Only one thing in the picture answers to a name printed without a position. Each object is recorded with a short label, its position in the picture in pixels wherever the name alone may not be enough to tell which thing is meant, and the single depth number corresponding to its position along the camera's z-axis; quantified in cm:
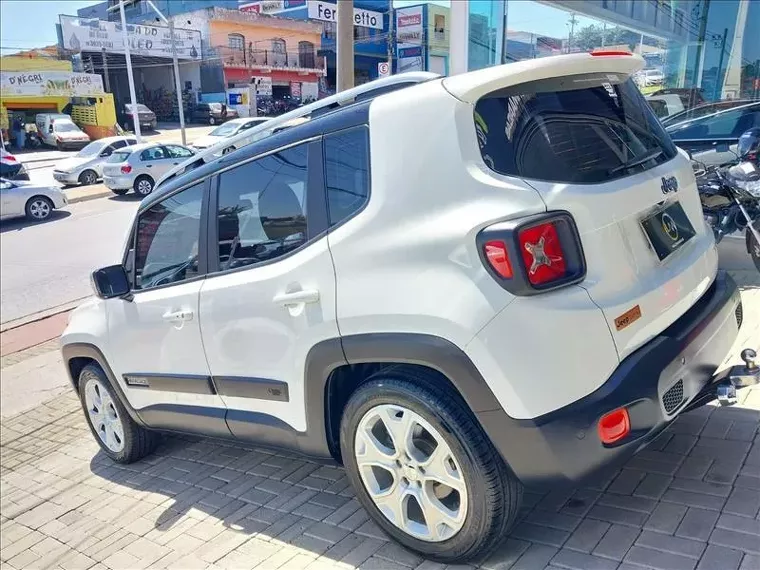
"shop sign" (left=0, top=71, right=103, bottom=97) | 3912
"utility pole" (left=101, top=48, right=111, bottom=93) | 4147
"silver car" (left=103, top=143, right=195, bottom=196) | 2108
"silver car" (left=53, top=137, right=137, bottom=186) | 2386
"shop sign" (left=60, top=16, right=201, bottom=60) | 3972
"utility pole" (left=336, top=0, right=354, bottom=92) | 713
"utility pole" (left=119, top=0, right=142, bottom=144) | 3086
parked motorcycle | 521
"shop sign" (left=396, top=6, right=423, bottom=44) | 2633
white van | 3634
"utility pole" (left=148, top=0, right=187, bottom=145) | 3133
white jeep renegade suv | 229
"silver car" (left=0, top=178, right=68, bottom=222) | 1794
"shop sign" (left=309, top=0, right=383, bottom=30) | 2827
